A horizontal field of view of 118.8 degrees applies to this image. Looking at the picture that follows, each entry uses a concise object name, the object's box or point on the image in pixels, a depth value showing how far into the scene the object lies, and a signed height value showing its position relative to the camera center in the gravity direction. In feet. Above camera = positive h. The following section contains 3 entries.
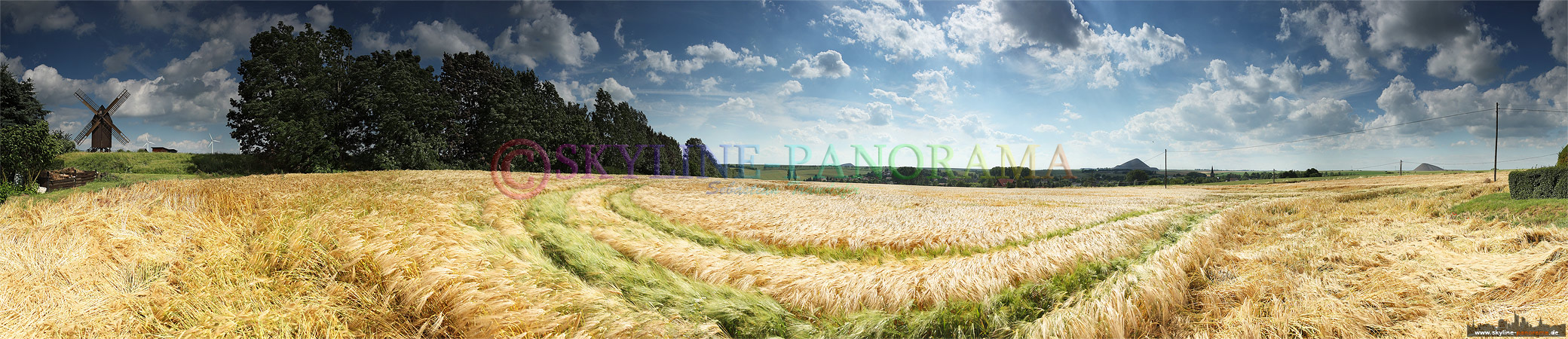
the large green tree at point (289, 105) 92.73 +12.30
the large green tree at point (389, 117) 110.22 +11.99
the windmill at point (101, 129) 136.36 +9.98
